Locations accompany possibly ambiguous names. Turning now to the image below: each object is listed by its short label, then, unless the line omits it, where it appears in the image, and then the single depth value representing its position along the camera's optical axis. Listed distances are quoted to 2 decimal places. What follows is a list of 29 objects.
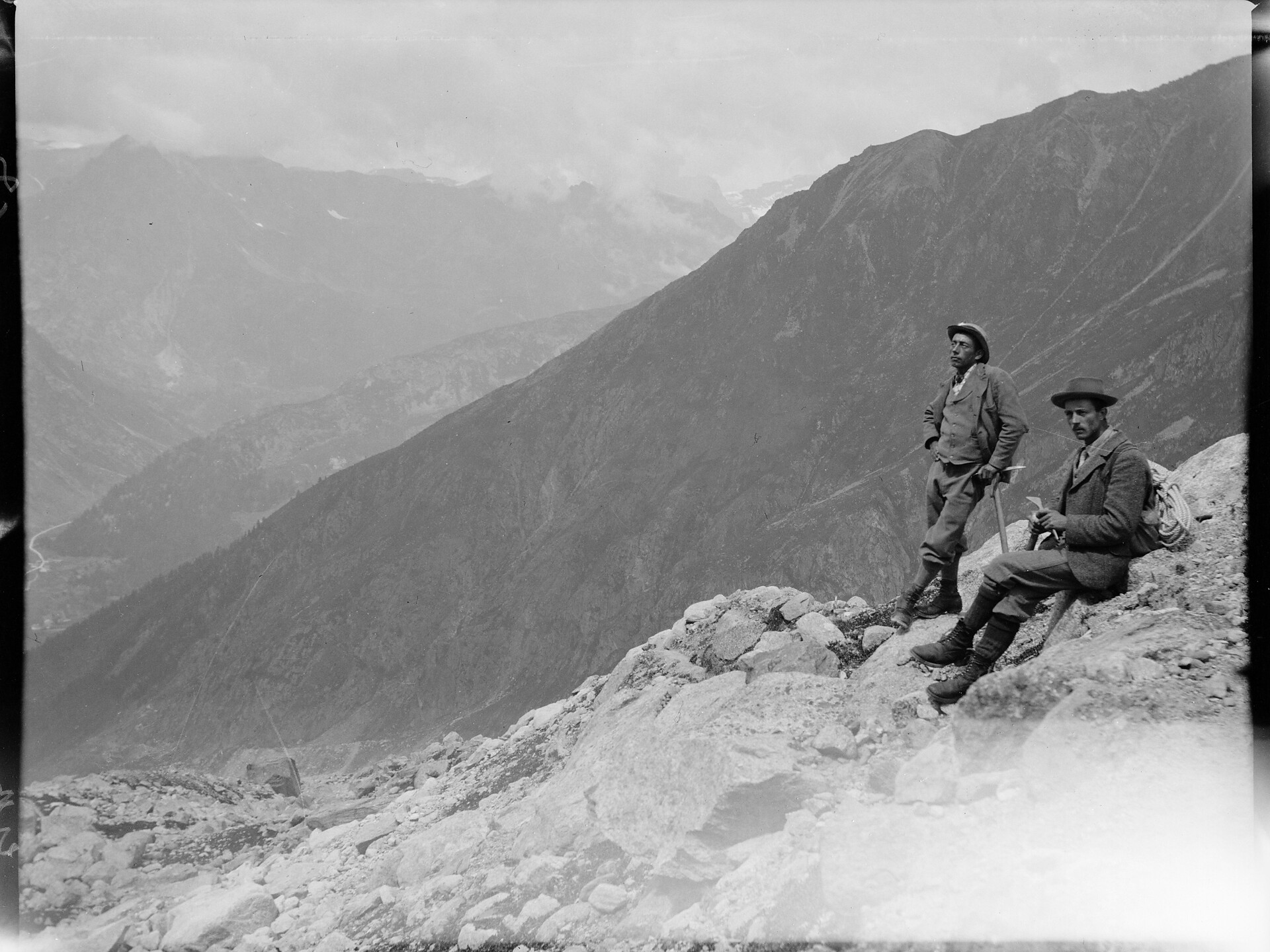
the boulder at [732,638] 8.48
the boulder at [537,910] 5.70
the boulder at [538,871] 6.11
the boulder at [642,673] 8.69
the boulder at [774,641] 7.75
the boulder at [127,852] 9.73
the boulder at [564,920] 5.49
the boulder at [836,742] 5.90
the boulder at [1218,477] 5.99
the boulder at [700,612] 10.14
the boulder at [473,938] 5.64
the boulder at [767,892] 4.40
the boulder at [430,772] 11.14
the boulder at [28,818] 9.67
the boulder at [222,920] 6.93
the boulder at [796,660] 7.38
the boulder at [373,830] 8.27
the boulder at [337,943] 6.31
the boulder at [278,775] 16.39
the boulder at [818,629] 7.82
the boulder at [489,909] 5.90
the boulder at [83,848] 9.47
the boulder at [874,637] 7.46
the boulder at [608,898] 5.54
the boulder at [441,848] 7.02
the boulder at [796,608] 8.78
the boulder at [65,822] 10.13
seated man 5.04
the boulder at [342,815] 10.00
